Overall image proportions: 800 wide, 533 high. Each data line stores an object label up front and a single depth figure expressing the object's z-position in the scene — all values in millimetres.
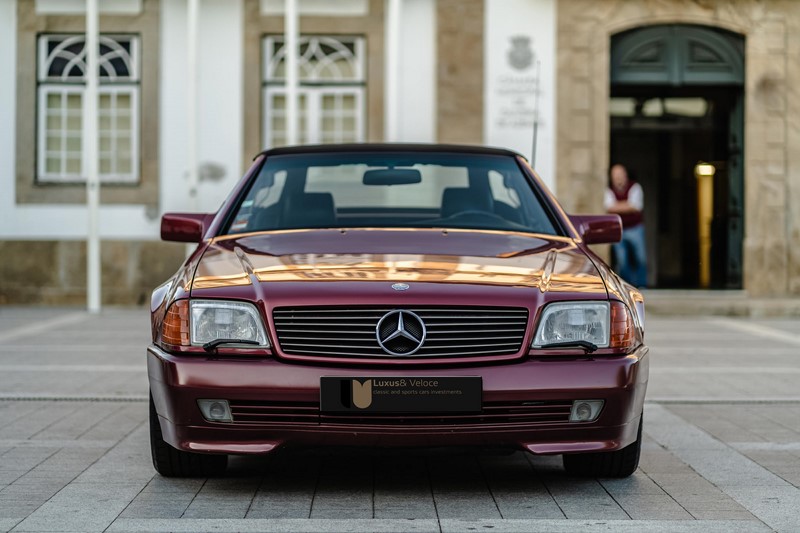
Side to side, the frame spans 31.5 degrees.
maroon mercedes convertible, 5047
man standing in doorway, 17344
